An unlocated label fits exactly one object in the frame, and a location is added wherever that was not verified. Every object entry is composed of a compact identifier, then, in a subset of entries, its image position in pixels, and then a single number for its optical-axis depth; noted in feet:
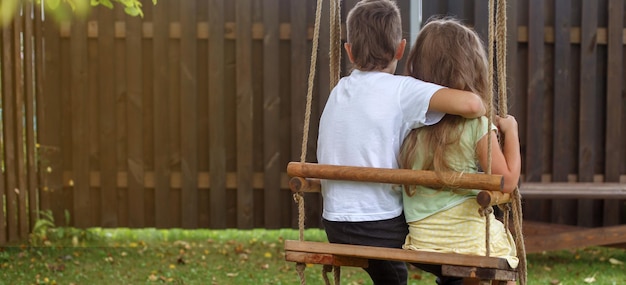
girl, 9.04
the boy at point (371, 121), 9.27
